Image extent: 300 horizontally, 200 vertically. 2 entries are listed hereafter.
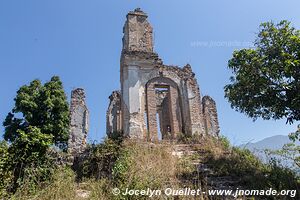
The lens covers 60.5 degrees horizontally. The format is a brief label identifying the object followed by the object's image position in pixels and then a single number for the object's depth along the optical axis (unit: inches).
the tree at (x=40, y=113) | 648.4
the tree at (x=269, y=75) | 309.0
